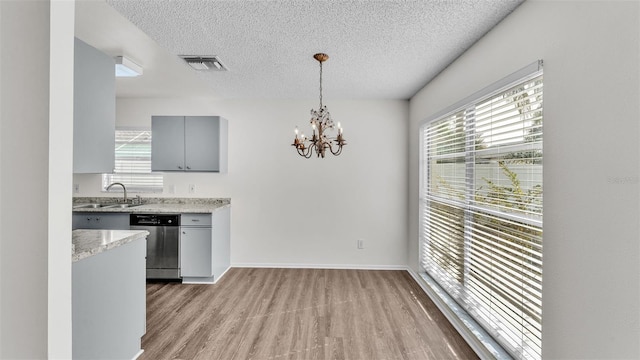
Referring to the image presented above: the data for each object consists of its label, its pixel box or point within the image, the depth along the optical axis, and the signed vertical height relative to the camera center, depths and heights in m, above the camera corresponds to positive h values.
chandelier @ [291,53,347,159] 2.65 +0.36
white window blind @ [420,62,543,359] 1.80 -0.21
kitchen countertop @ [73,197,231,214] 3.65 -0.34
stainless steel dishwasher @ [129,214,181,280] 3.69 -0.80
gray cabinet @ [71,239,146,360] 1.65 -0.76
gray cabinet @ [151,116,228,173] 4.03 +0.49
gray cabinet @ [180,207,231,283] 3.70 -0.80
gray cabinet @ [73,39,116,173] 1.52 +0.37
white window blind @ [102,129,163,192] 4.42 +0.26
